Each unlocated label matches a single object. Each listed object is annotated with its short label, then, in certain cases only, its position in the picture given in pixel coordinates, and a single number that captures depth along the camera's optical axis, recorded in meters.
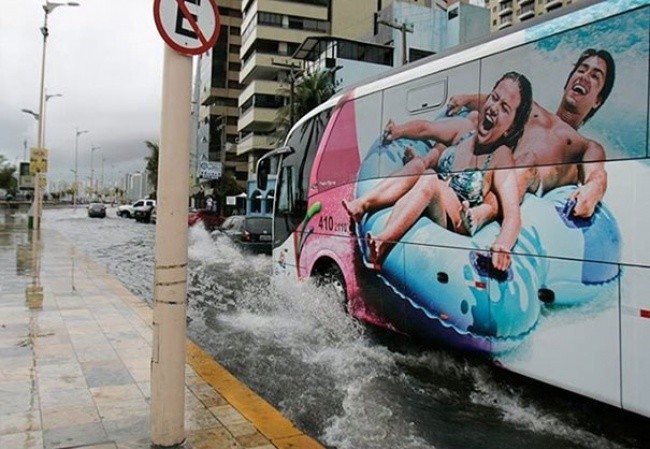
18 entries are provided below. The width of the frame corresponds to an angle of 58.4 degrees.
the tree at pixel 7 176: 79.25
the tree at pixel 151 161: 60.38
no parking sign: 3.47
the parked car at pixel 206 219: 31.04
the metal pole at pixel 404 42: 27.83
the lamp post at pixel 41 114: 26.20
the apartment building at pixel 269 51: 55.31
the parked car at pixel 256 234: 18.56
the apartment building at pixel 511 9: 82.00
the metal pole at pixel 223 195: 52.19
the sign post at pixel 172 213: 3.54
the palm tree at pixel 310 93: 36.41
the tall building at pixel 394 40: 42.47
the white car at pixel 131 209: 53.62
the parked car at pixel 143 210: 48.95
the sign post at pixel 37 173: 25.34
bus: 3.86
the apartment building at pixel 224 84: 72.00
